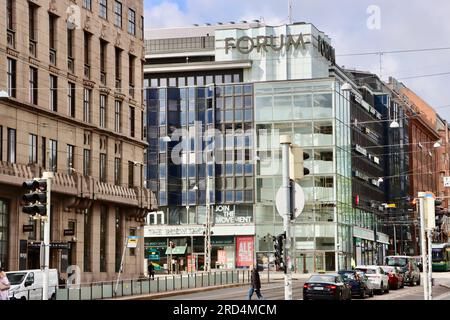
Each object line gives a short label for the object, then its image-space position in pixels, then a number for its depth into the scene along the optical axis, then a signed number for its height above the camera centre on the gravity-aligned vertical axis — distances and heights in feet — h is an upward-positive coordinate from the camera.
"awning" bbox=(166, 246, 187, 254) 343.67 -5.09
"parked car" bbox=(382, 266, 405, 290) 188.85 -9.54
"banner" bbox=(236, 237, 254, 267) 337.11 -5.72
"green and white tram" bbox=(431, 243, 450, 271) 303.68 -8.18
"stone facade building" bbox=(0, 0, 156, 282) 175.32 +26.04
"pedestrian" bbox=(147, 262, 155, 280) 236.43 -9.38
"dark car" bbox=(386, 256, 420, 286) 214.73 -8.20
